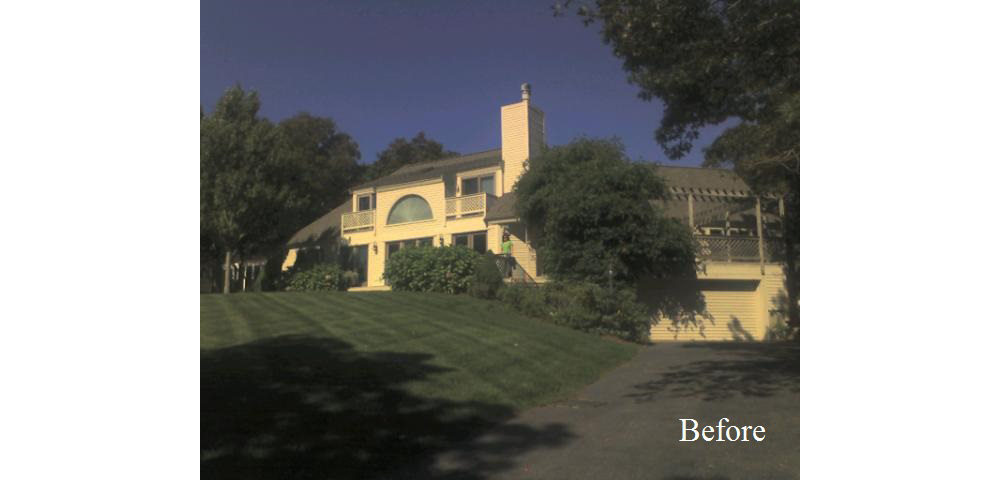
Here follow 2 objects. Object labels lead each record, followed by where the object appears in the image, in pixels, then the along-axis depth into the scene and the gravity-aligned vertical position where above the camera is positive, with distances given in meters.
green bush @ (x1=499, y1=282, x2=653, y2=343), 10.97 -1.12
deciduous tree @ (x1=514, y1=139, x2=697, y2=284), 11.97 +0.54
